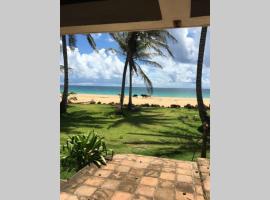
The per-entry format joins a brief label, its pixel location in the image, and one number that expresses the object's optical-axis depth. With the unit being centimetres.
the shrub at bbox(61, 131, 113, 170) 425
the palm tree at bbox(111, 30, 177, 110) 1255
